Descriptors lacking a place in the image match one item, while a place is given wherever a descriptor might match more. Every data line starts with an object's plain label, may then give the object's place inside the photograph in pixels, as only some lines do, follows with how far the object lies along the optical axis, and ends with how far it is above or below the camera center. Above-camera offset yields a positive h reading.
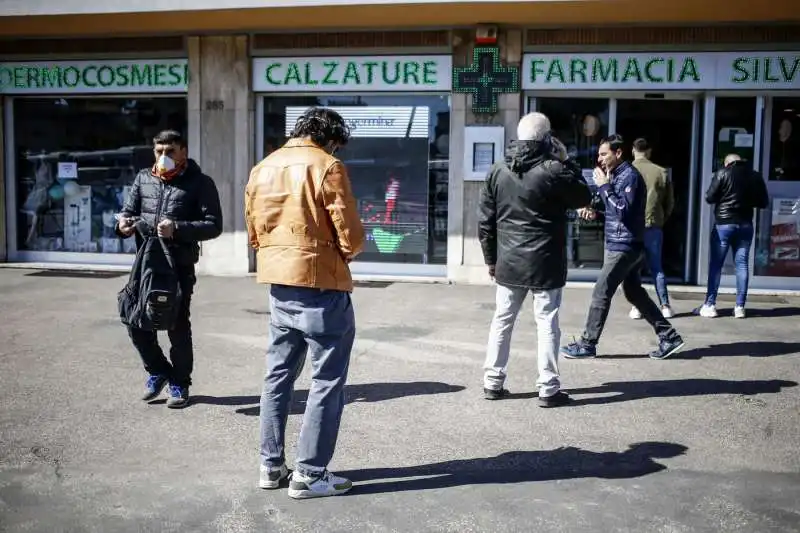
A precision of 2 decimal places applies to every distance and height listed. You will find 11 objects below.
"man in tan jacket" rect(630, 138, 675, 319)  9.27 -0.15
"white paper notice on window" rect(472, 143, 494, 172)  11.80 +0.56
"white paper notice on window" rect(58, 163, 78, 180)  13.67 +0.34
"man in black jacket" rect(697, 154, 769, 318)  9.30 -0.11
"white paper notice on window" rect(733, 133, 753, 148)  11.48 +0.82
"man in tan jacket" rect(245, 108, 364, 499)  4.10 -0.36
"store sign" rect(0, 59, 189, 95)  12.76 +1.71
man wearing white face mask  5.60 -0.15
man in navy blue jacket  6.99 -0.31
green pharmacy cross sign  11.69 +1.58
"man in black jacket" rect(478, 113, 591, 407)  5.68 -0.20
